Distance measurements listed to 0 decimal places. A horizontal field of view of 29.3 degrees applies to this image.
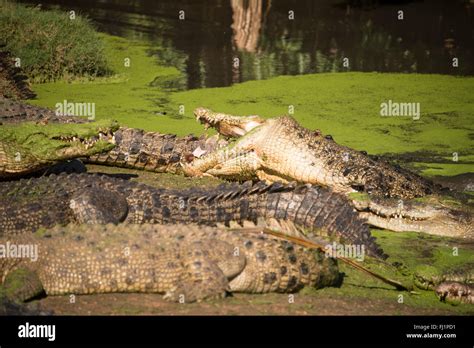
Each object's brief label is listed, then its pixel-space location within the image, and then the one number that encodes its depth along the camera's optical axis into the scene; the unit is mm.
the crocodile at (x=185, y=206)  6000
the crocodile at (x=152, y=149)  8336
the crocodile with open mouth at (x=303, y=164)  7816
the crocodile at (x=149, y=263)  4984
